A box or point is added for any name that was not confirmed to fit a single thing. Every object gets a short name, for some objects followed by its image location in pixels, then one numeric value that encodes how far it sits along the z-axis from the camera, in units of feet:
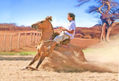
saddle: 23.37
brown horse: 22.97
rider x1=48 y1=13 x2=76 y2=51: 22.34
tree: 102.53
